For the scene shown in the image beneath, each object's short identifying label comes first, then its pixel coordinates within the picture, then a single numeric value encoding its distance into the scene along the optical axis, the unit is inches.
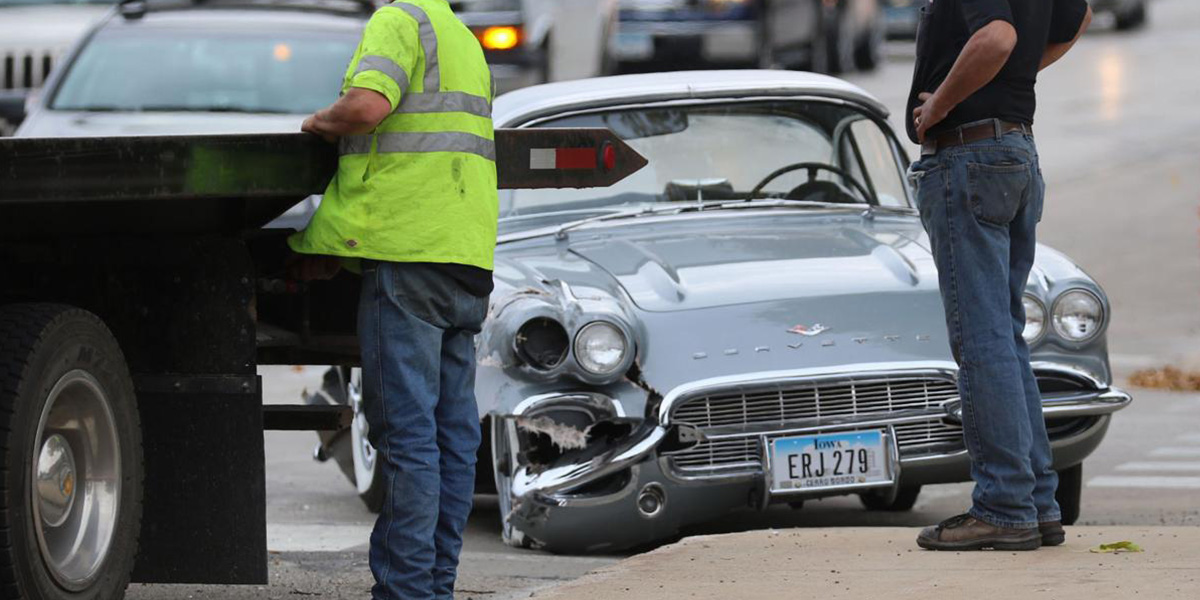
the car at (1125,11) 2410.2
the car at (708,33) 1712.6
